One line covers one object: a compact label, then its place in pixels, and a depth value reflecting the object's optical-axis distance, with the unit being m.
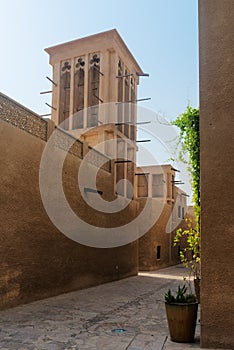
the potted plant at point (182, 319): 5.05
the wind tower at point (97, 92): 14.82
